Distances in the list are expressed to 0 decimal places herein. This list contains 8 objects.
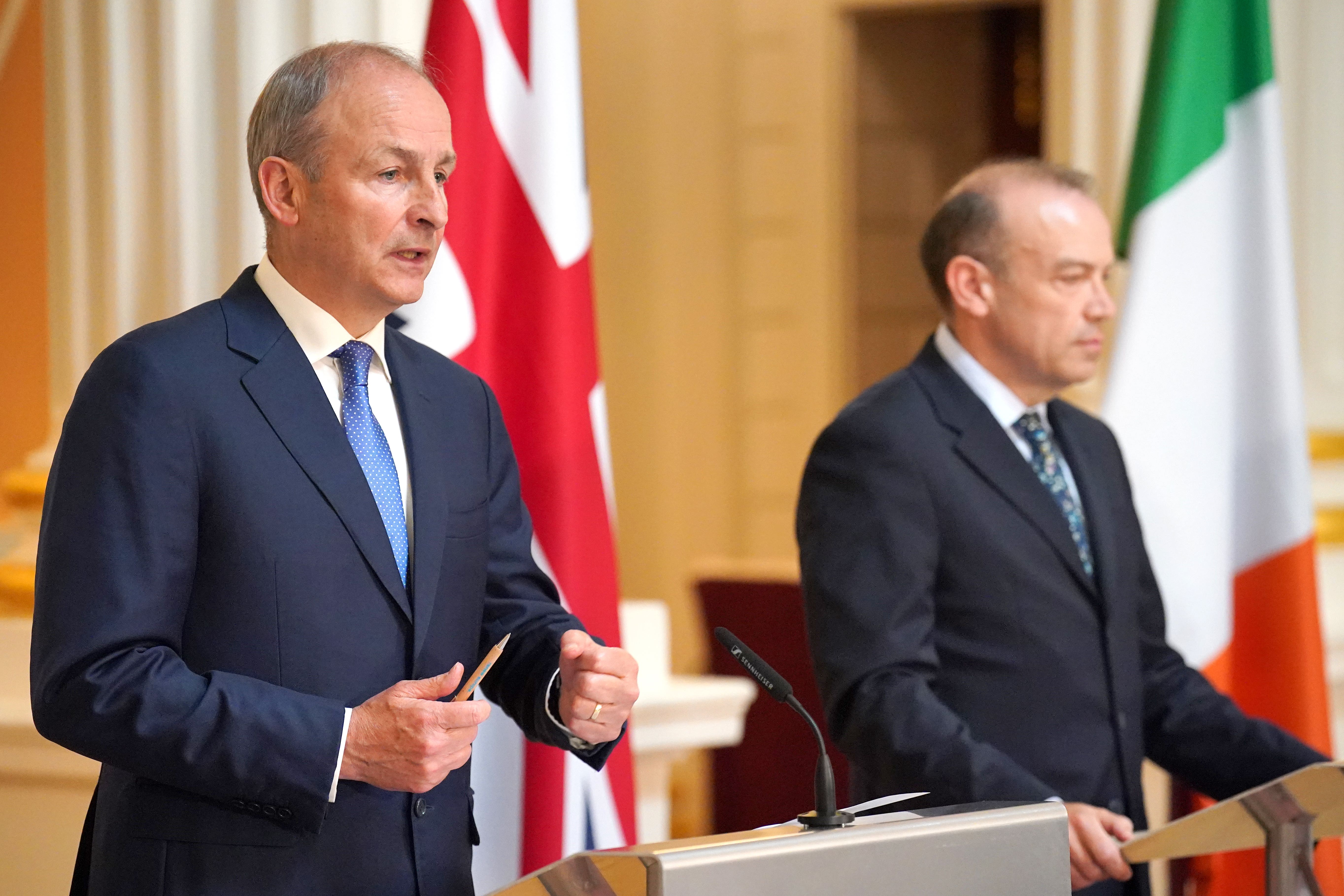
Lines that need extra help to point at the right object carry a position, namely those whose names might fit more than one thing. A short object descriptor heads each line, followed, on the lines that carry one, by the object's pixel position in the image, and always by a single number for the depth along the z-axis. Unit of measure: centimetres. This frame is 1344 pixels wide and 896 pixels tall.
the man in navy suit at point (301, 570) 303
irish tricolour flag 655
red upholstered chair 995
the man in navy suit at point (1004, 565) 435
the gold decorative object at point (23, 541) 506
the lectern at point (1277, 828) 366
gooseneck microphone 272
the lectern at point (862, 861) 243
